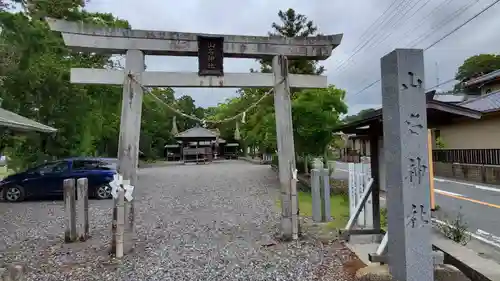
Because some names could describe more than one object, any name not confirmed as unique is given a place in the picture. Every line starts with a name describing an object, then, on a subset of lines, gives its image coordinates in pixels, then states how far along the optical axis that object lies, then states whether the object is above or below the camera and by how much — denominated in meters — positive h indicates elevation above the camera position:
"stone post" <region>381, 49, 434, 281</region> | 4.06 -0.10
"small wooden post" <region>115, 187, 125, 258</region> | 6.07 -1.02
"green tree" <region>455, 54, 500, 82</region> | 37.28 +9.58
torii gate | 6.52 +1.62
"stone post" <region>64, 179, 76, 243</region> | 7.12 -0.95
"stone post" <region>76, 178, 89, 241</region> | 7.31 -0.91
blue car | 12.67 -0.64
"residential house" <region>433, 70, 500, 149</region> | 17.16 +1.52
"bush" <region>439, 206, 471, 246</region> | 5.79 -1.15
